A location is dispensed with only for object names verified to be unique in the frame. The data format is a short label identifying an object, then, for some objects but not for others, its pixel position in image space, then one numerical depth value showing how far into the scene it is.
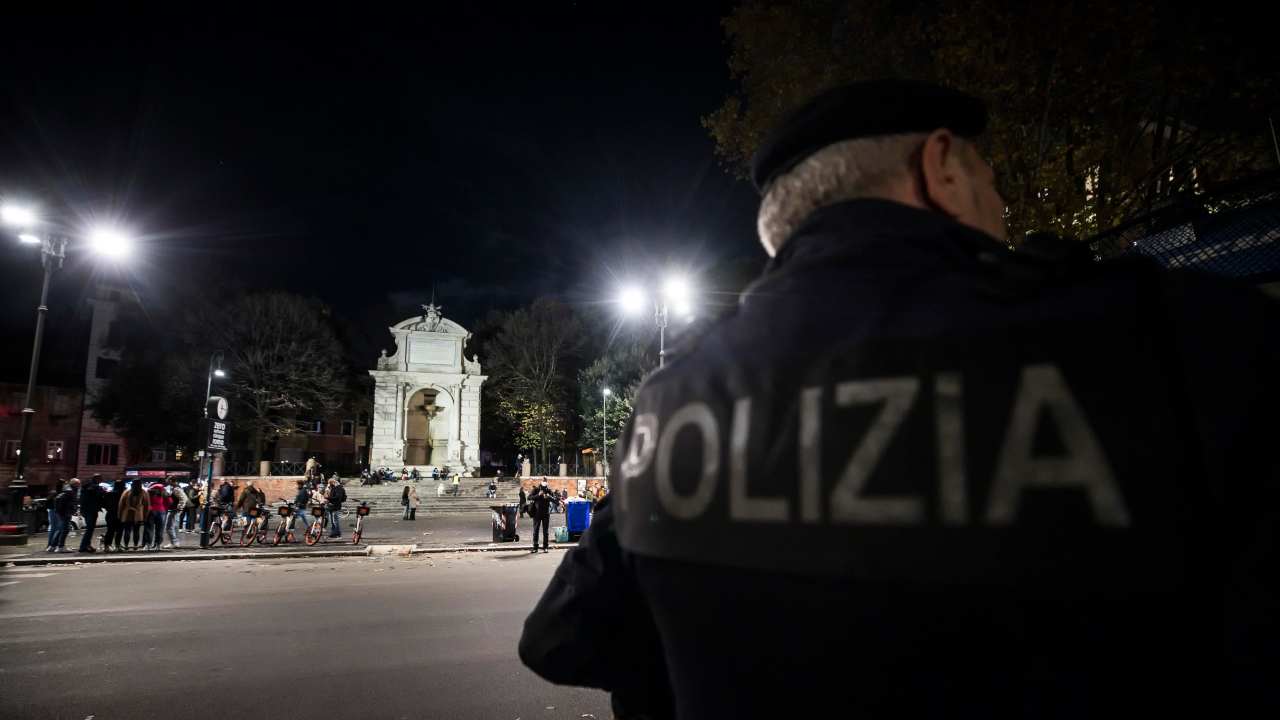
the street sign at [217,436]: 17.66
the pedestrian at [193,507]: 20.27
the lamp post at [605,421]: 40.25
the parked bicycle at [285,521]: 17.22
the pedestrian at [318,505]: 17.78
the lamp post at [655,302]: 14.28
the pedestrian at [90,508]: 15.03
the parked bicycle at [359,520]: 17.80
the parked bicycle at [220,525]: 17.03
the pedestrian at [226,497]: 17.36
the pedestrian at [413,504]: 25.94
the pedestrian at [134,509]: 15.50
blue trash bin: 17.72
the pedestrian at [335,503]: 18.50
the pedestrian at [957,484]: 0.72
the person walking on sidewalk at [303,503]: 17.38
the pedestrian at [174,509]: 16.47
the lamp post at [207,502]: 16.39
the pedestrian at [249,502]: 16.84
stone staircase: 30.62
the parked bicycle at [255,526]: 17.08
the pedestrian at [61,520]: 15.03
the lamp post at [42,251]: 12.72
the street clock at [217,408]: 18.62
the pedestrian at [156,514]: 15.98
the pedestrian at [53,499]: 14.97
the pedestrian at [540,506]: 16.03
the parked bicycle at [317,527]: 17.48
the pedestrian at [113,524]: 15.70
